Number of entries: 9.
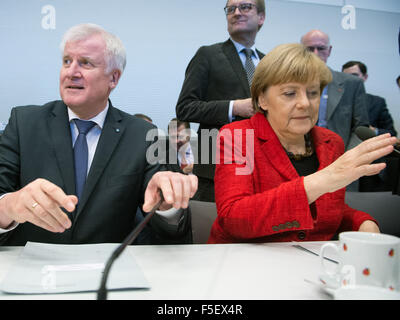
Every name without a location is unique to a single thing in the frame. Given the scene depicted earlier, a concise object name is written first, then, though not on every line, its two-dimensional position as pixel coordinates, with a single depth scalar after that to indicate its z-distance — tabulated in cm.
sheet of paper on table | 67
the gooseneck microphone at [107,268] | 52
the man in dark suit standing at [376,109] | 270
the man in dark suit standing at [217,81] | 183
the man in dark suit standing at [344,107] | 221
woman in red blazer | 102
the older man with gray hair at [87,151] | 121
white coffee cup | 61
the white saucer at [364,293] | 52
